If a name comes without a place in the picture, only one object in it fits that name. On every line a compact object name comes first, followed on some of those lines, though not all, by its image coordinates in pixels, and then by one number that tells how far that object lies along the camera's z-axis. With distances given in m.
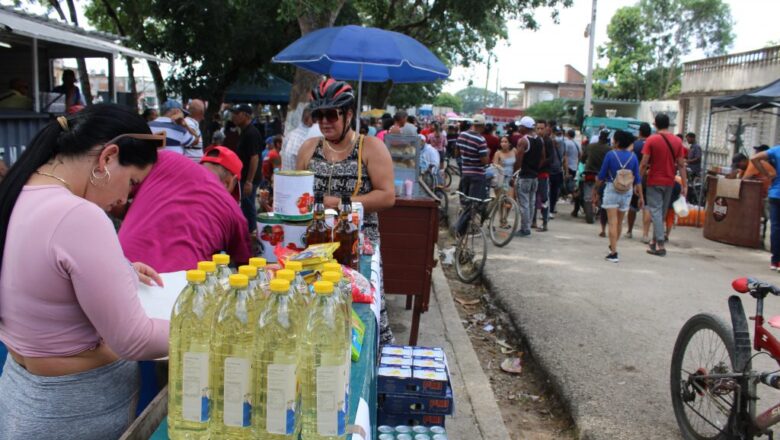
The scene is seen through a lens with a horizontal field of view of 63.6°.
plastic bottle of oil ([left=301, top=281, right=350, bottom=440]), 1.64
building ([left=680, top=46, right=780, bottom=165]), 23.72
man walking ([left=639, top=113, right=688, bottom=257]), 9.48
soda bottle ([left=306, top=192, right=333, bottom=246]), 3.00
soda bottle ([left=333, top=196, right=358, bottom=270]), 3.10
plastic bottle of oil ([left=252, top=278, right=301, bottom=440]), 1.58
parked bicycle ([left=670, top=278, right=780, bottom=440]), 3.54
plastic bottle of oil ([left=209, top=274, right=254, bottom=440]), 1.60
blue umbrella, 6.41
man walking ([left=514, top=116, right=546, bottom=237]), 10.98
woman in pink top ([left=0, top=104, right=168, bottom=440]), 1.70
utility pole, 25.00
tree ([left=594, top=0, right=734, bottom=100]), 51.66
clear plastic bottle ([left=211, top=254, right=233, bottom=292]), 1.97
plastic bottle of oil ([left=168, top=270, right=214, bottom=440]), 1.62
